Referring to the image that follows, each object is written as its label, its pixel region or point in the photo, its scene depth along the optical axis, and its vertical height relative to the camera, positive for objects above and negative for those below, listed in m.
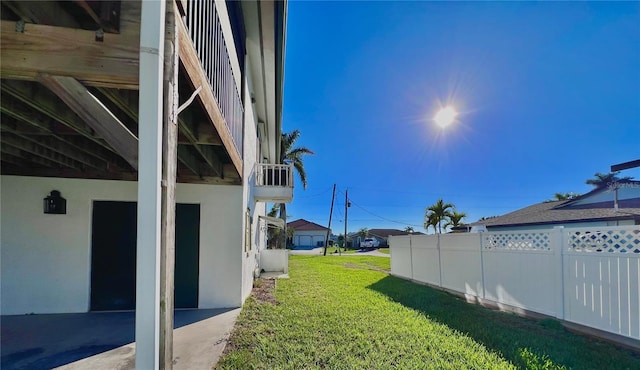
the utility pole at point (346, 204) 33.69 +0.17
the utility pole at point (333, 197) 31.00 +0.87
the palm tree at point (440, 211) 29.92 -0.57
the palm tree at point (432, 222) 30.13 -1.71
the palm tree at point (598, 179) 23.50 +2.22
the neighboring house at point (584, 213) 11.63 -0.36
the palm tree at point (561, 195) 29.67 +1.06
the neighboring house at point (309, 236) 49.19 -5.23
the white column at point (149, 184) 1.84 +0.14
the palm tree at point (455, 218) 30.20 -1.37
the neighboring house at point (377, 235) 48.98 -5.62
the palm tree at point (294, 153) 20.36 +3.69
